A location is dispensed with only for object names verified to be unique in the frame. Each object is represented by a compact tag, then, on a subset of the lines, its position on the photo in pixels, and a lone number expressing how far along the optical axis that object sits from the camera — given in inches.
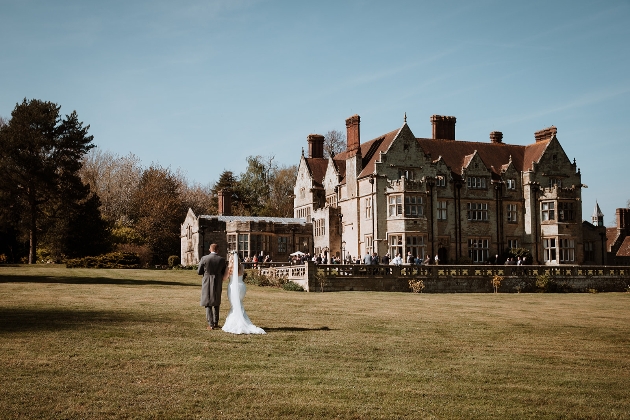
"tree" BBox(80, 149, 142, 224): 2529.5
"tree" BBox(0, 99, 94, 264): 1765.5
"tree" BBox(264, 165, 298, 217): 2832.2
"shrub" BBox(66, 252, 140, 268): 1722.4
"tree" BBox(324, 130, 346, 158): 2963.1
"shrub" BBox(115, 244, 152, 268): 2067.8
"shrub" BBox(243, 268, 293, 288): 1237.6
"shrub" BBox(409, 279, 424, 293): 1210.8
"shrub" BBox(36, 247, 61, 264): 1961.1
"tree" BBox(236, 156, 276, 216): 2938.0
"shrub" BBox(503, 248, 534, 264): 1765.5
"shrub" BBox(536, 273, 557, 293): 1307.8
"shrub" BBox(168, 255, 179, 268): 1962.4
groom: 544.1
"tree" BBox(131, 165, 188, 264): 2255.2
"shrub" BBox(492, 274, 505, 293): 1279.5
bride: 533.3
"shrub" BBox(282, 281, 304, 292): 1160.8
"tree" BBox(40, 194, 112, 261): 1862.7
